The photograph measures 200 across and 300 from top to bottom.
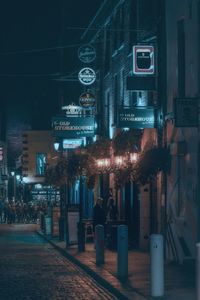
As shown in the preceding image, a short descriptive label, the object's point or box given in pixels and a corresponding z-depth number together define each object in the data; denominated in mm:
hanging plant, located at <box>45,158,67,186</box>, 33125
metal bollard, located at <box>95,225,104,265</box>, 20656
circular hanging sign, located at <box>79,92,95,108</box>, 35344
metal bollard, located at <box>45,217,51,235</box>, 38094
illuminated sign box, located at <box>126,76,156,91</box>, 23562
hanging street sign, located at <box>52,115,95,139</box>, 34719
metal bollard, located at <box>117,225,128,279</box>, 17609
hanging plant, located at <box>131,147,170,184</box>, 22500
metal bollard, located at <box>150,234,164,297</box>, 14141
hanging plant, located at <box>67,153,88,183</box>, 31438
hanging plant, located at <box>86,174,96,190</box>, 31984
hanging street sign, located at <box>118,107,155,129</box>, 24094
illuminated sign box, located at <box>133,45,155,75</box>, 24281
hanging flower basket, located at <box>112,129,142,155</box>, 26469
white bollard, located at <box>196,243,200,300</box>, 11366
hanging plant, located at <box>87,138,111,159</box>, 30422
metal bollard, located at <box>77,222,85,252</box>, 24941
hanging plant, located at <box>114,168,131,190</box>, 25516
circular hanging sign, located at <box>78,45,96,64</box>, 34281
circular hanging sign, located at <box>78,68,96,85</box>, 35062
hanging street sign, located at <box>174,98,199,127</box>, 16922
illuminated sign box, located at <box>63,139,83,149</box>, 38719
